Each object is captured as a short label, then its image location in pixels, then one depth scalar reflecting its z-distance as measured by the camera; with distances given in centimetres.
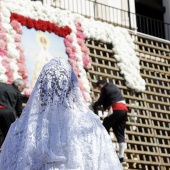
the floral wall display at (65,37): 1080
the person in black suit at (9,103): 921
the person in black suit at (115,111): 1062
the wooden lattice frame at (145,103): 1219
